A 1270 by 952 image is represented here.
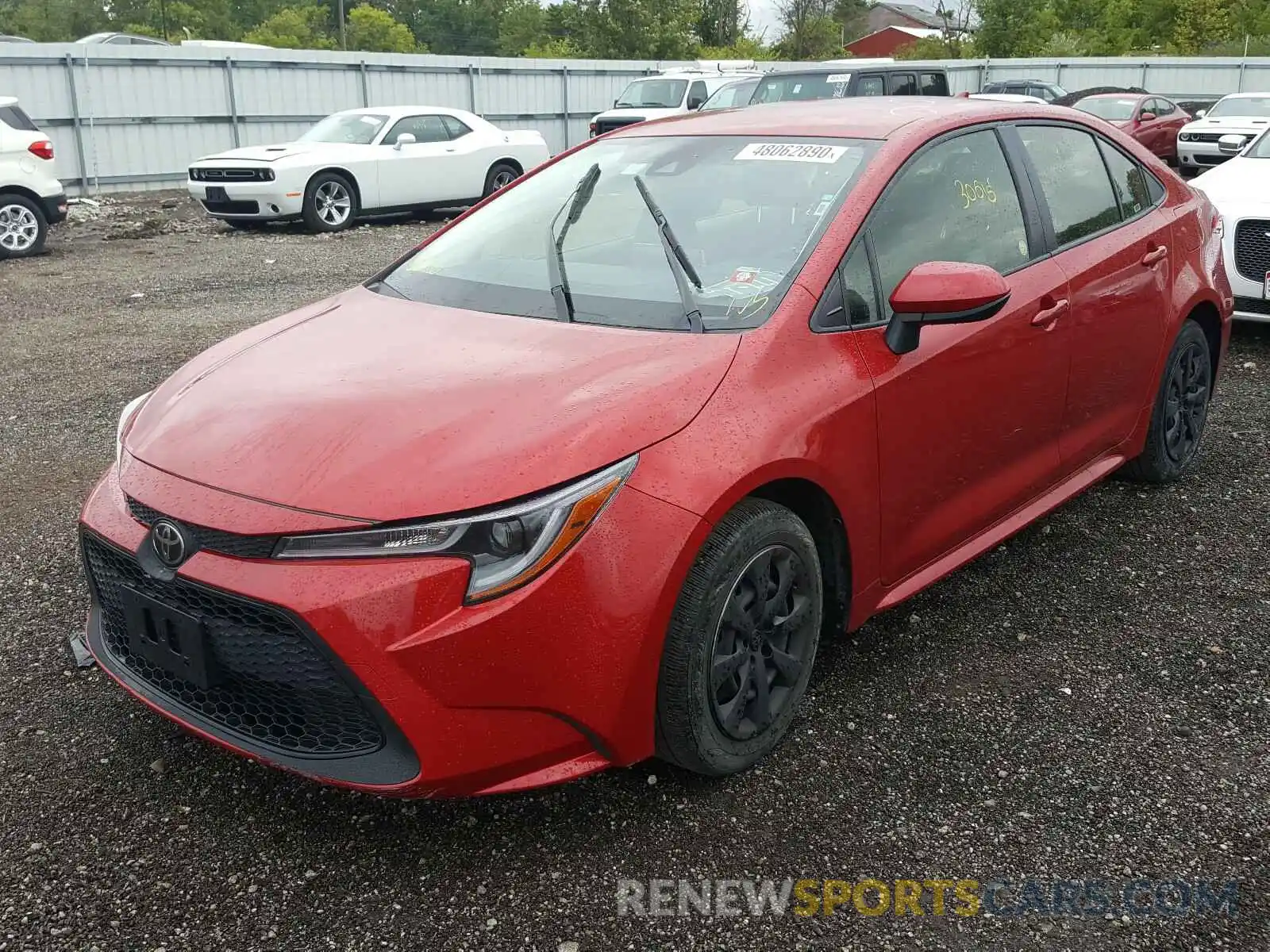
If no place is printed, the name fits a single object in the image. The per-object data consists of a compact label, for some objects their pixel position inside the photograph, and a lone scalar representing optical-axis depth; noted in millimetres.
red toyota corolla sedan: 2404
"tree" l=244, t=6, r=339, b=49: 77688
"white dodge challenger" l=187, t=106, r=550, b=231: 13906
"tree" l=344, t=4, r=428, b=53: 86312
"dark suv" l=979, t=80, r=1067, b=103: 25000
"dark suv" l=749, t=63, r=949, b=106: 14695
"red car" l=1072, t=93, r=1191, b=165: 19703
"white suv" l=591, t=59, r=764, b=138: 20328
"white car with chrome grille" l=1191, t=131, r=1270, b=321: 7242
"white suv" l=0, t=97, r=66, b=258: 11938
